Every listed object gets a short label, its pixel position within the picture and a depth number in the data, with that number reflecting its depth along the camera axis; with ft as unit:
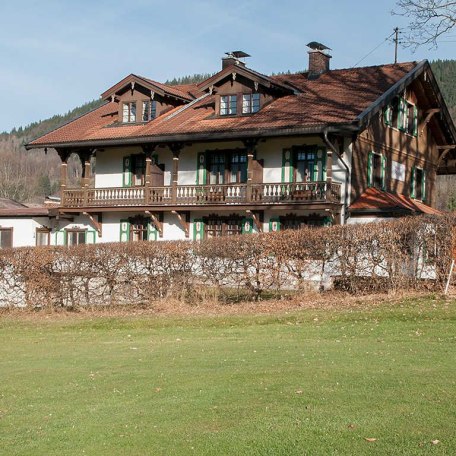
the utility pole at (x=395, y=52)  113.11
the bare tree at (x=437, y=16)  80.76
